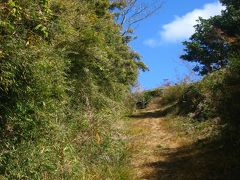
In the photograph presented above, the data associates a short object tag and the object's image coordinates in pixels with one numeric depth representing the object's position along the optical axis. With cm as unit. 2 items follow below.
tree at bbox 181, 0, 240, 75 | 1772
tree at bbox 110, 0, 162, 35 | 1666
